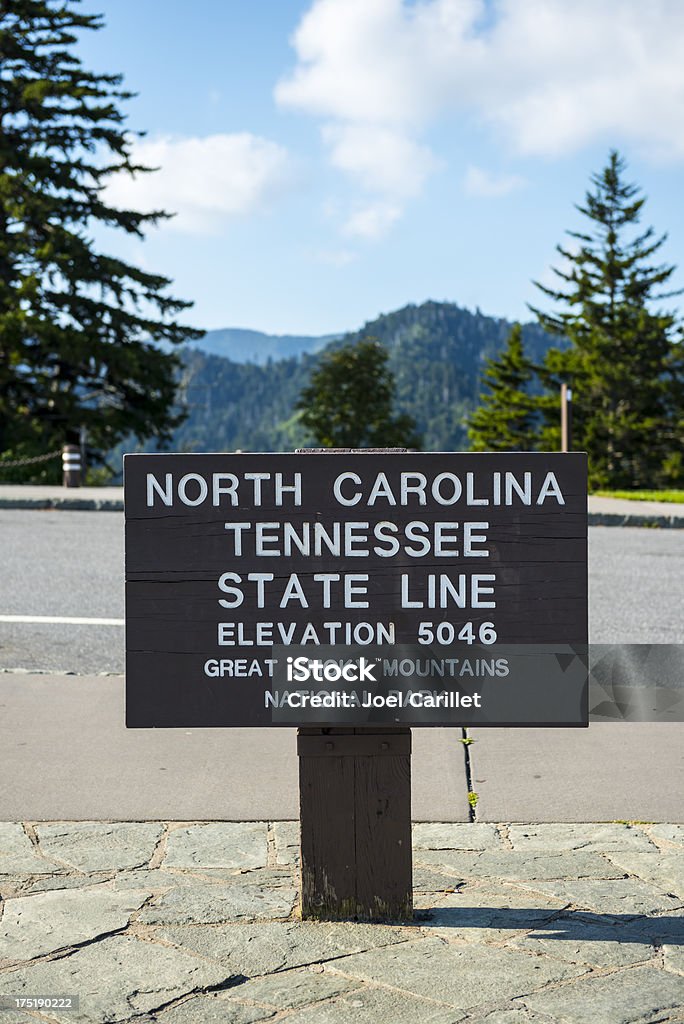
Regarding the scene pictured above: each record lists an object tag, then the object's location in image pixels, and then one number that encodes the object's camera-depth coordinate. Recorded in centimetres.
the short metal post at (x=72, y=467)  1967
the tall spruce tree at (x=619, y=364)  4856
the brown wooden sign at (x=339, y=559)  304
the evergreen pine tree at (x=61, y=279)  2784
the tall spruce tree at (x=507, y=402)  5988
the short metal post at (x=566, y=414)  2187
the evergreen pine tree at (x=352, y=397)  5741
